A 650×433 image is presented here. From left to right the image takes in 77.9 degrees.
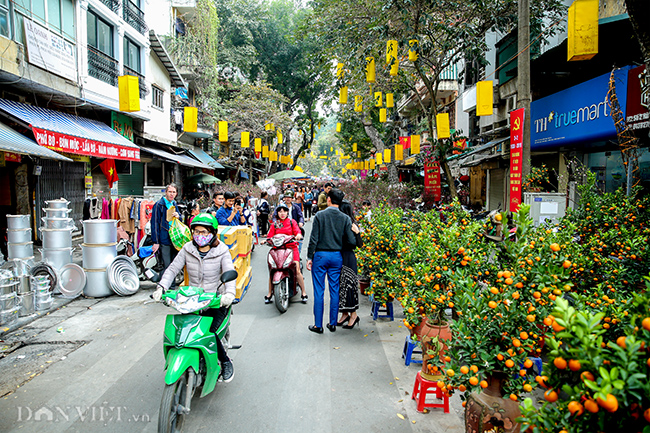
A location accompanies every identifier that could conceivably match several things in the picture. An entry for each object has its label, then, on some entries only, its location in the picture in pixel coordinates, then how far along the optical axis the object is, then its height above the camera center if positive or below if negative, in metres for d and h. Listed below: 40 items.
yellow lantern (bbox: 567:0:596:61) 6.79 +2.99
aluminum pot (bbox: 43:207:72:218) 6.96 -0.12
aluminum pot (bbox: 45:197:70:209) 6.99 +0.04
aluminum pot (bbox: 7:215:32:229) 6.69 -0.25
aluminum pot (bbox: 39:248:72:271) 7.04 -0.87
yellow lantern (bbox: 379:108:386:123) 16.47 +3.69
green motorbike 2.93 -1.16
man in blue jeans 5.24 -0.57
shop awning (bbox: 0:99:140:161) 8.92 +1.87
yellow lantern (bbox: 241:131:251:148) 20.60 +3.46
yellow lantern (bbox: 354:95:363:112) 15.62 +3.97
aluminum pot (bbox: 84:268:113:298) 6.98 -1.34
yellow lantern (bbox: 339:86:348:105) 13.45 +3.73
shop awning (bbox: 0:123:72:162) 6.97 +1.16
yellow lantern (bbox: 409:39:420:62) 9.90 +3.89
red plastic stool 3.47 -1.68
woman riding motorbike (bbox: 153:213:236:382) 3.71 -0.55
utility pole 7.87 +2.57
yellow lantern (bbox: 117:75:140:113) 10.82 +3.08
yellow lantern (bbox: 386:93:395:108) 14.13 +3.72
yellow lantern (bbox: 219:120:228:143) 17.50 +3.32
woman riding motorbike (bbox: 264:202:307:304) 6.70 -0.44
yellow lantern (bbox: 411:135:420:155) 15.93 +2.41
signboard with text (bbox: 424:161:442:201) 13.59 +0.78
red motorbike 6.27 -0.95
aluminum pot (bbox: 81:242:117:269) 6.91 -0.85
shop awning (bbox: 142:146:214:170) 15.75 +2.05
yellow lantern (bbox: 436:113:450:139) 11.74 +2.28
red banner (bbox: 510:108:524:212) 8.05 +1.06
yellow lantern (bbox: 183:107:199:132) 14.34 +3.12
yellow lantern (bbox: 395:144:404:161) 18.67 +2.44
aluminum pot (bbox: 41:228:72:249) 7.02 -0.55
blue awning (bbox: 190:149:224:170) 22.75 +2.83
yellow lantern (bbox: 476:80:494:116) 9.25 +2.46
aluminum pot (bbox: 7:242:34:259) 6.71 -0.74
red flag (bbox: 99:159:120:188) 13.65 +1.25
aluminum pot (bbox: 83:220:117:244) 6.91 -0.45
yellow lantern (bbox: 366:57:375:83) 11.00 +3.76
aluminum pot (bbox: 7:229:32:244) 6.69 -0.49
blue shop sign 8.72 +2.24
